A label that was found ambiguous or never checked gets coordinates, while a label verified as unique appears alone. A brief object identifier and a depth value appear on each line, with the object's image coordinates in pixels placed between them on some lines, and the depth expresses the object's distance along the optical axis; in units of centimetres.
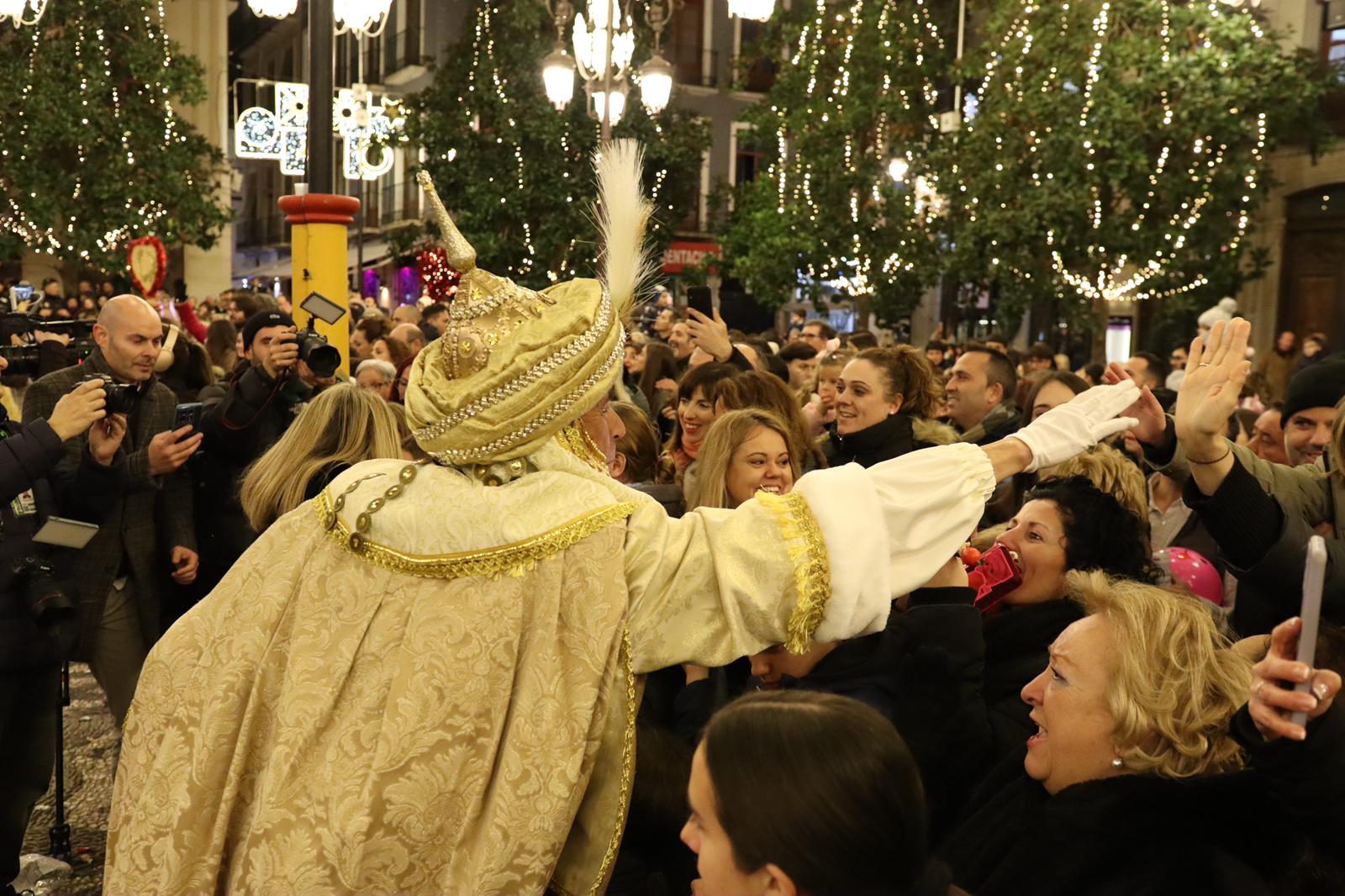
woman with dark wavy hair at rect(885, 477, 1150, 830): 276
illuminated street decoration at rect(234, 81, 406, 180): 1656
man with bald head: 497
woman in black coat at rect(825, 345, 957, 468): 565
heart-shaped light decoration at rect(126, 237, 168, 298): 1045
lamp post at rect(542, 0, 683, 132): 1194
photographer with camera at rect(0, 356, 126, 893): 404
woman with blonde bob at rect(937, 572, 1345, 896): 232
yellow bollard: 708
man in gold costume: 229
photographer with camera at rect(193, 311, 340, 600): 525
